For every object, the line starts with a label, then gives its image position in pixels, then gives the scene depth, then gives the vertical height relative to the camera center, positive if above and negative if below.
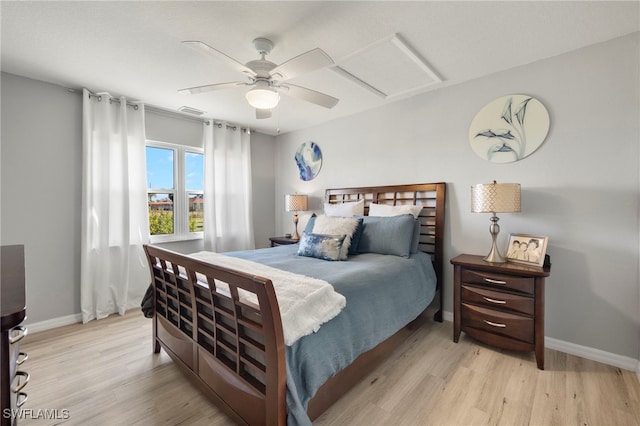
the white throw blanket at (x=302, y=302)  1.35 -0.49
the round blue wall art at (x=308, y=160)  4.27 +0.78
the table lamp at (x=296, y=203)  4.17 +0.10
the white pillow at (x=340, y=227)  2.60 -0.18
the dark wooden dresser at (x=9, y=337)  0.69 -0.35
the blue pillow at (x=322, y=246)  2.52 -0.35
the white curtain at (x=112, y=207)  2.99 +0.04
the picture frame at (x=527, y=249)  2.21 -0.34
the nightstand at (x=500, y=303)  2.09 -0.77
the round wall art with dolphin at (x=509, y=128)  2.43 +0.73
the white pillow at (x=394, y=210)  2.97 -0.01
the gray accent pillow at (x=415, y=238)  2.76 -0.30
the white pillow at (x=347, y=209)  3.38 +0.00
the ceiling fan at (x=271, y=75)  1.74 +0.94
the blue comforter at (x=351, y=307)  1.36 -0.67
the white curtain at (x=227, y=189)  3.98 +0.32
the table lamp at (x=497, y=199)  2.26 +0.07
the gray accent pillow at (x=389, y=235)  2.64 -0.26
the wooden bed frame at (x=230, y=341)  1.26 -0.76
